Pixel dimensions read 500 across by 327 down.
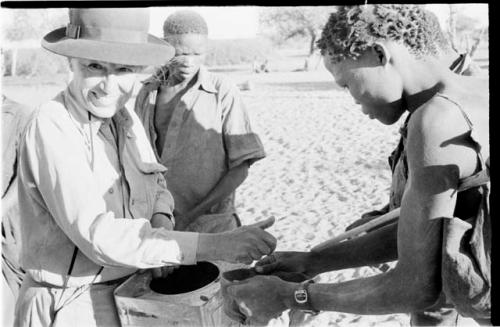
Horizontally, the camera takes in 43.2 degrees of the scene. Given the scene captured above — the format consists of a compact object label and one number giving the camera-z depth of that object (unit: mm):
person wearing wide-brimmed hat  1651
